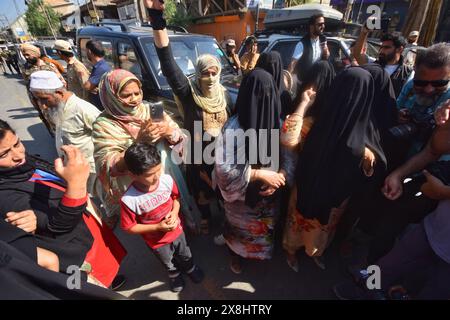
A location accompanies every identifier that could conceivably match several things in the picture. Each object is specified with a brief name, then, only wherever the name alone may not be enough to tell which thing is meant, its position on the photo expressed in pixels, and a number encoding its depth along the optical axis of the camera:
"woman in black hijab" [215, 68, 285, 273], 1.44
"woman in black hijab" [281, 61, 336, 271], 1.50
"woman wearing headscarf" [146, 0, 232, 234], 1.90
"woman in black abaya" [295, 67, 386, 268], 1.33
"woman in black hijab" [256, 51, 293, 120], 1.63
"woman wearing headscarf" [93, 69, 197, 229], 1.59
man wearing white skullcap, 2.12
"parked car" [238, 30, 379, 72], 4.49
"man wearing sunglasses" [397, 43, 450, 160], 1.49
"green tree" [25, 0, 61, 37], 39.31
